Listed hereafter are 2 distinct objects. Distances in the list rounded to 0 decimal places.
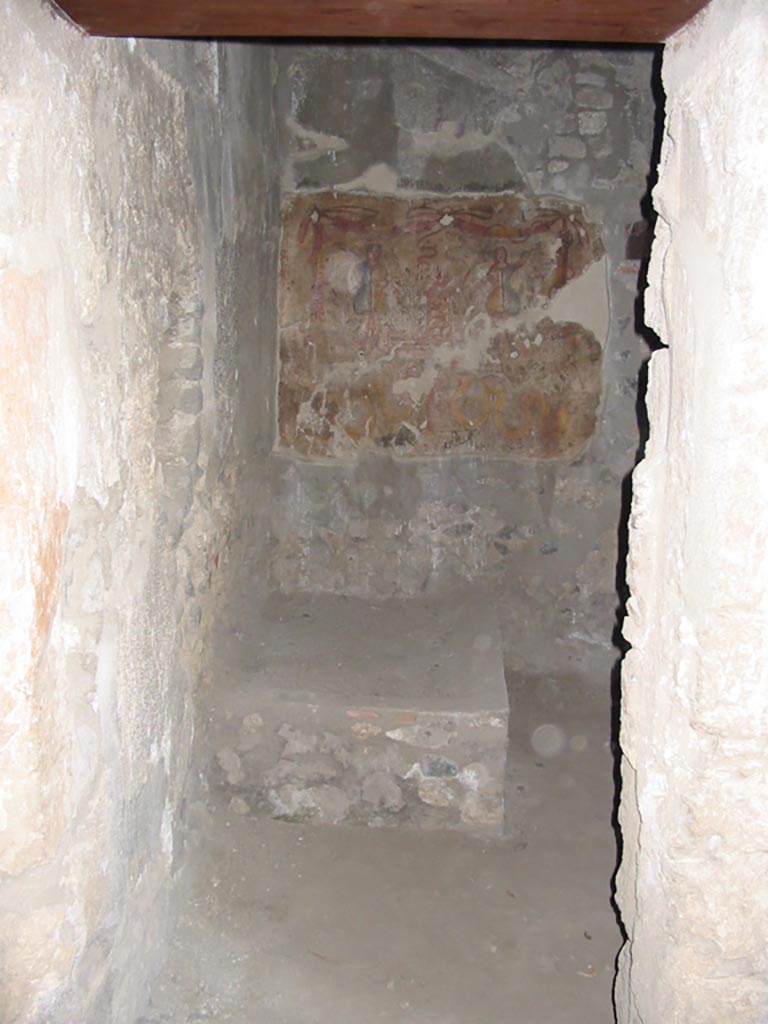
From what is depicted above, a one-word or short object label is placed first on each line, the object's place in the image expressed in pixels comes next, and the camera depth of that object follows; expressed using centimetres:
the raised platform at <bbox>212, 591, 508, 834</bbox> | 296
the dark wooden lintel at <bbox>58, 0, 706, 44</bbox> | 131
